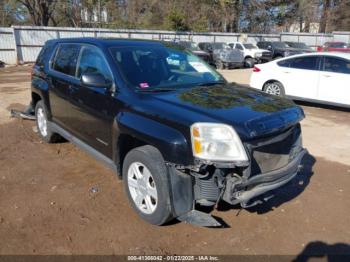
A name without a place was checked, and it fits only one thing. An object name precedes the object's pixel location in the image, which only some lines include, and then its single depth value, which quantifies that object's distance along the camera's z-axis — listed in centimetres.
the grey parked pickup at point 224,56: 2248
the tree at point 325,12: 4469
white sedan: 894
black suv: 307
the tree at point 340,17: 4534
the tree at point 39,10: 3080
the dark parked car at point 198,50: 2141
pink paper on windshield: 386
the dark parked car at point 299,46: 2590
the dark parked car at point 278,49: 2469
